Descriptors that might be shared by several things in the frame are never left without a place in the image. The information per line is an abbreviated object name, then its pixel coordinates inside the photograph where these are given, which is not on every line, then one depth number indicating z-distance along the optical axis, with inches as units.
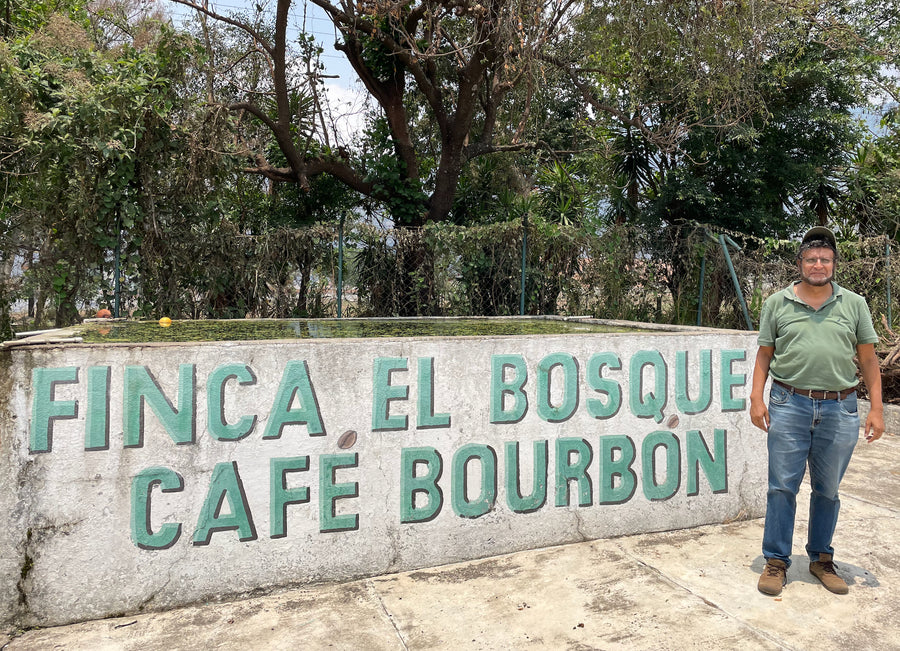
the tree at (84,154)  266.4
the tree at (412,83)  388.8
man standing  126.6
